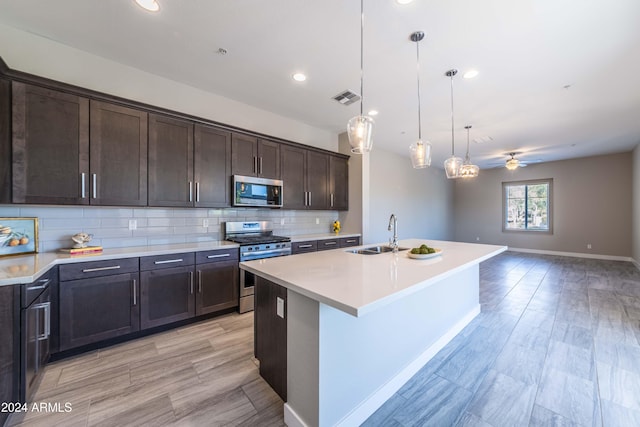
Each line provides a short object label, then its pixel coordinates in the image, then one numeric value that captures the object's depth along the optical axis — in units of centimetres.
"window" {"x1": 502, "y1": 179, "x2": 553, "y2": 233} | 776
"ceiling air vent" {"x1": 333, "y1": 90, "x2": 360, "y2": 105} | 333
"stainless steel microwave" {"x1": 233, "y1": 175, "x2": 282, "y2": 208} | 340
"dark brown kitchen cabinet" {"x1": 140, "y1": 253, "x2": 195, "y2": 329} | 253
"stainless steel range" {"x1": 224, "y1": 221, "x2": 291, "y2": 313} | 319
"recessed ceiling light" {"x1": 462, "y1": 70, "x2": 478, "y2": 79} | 280
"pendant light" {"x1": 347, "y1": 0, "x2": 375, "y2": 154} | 204
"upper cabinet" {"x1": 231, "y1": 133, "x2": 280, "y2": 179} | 342
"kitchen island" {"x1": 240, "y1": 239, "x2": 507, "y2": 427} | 137
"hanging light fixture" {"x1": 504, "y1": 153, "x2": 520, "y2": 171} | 571
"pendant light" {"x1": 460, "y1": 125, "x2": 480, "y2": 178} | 409
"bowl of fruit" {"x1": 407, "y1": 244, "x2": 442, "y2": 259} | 217
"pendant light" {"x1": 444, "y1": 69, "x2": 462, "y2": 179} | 333
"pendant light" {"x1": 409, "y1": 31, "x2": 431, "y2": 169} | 270
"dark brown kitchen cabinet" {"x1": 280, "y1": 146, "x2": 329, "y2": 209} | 402
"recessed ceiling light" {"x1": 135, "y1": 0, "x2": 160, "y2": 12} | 192
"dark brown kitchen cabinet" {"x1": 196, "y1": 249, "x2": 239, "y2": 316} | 288
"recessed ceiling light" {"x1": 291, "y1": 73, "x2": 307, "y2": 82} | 293
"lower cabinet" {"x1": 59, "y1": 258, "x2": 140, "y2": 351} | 215
